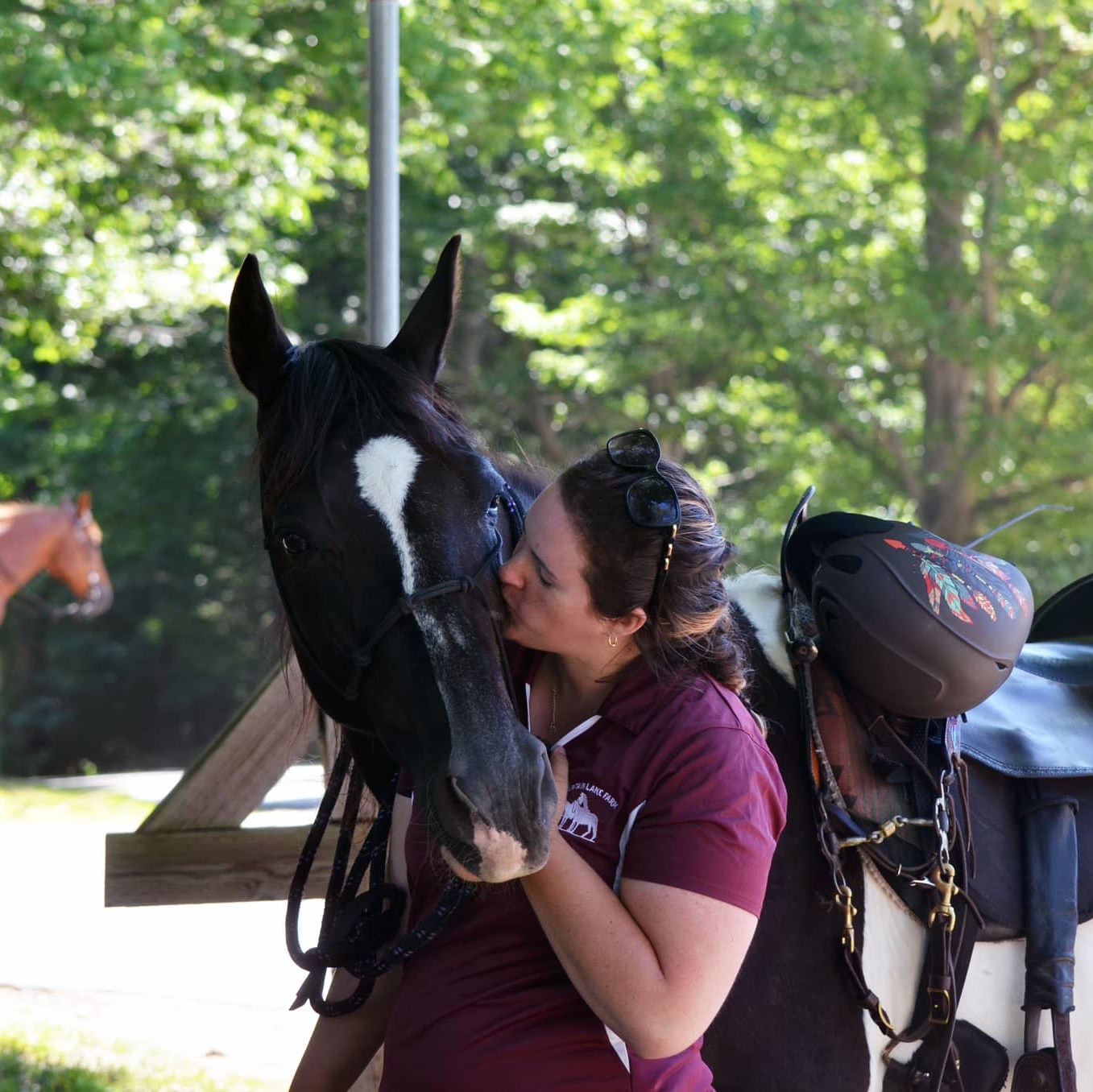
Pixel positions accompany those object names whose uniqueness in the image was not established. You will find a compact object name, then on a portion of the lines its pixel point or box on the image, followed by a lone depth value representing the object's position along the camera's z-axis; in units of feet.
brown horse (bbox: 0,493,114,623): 42.59
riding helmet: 11.47
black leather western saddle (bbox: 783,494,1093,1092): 11.61
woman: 10.19
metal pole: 15.21
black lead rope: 11.22
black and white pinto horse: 10.53
